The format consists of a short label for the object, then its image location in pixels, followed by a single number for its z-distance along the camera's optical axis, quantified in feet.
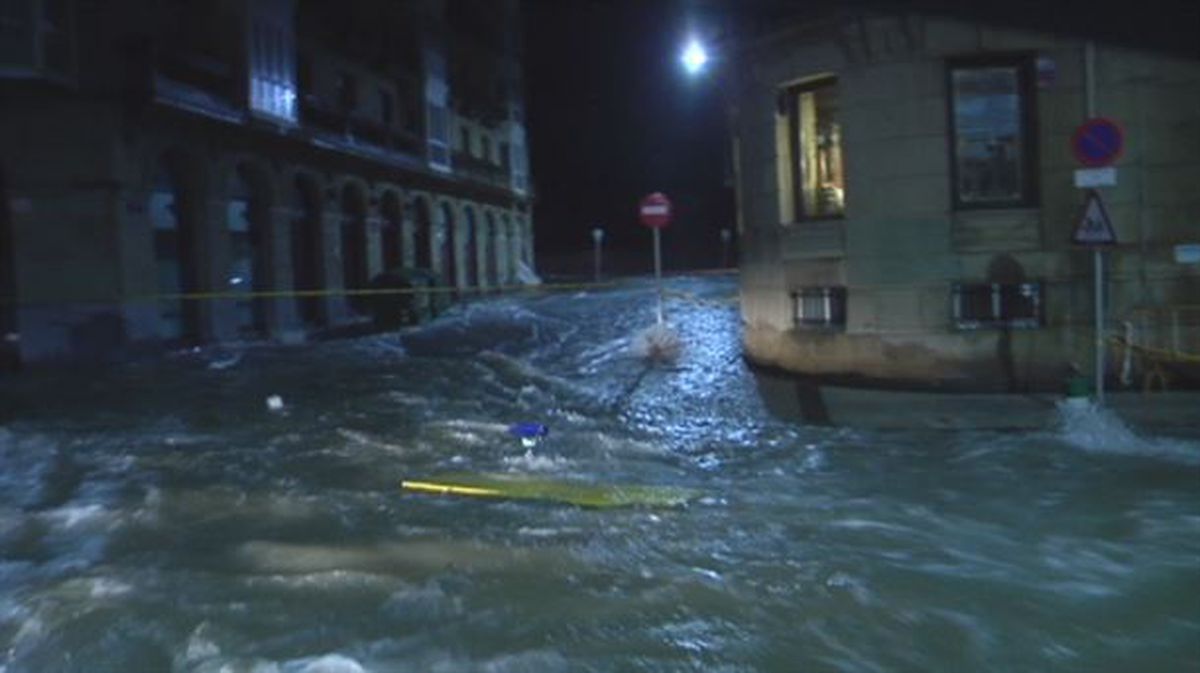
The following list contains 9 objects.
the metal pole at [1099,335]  36.65
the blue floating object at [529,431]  36.37
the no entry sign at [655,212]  59.47
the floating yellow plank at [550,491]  27.35
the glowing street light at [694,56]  52.90
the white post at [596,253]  174.45
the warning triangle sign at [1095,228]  35.94
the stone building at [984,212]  40.14
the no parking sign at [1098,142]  35.07
